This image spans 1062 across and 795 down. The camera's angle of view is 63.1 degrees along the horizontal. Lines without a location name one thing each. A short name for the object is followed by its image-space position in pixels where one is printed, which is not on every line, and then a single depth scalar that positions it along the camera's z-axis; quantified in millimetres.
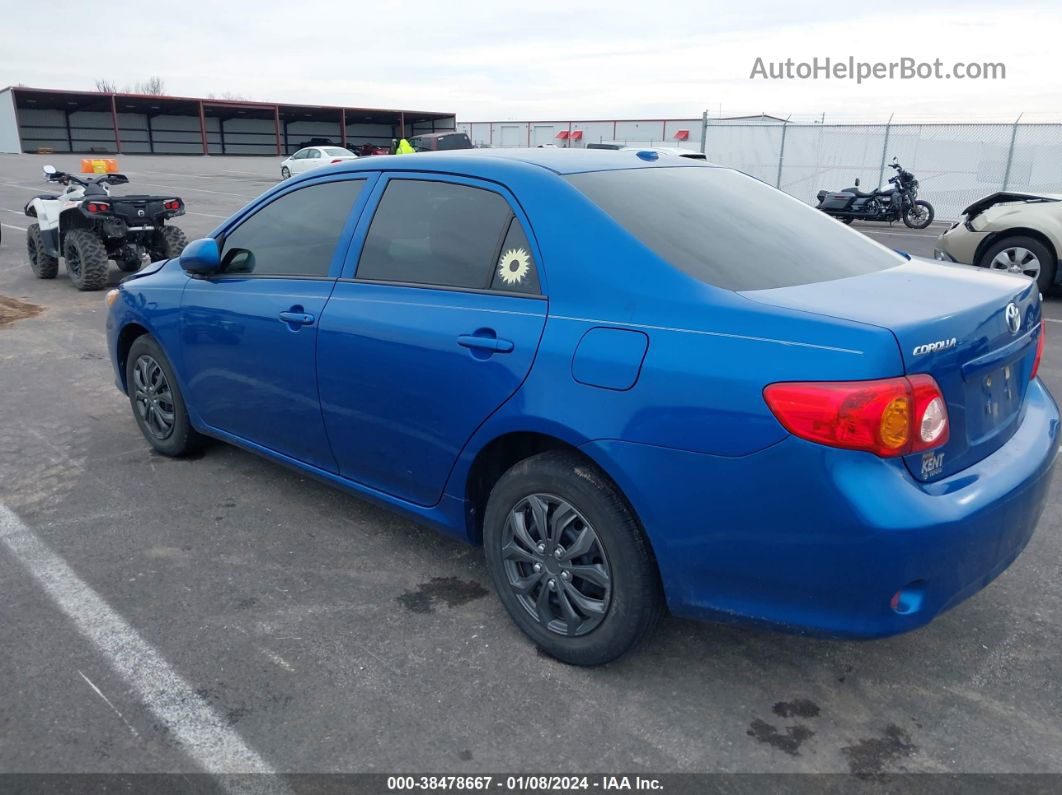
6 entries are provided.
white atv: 9945
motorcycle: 18688
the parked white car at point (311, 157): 33391
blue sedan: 2229
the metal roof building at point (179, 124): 48438
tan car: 9141
